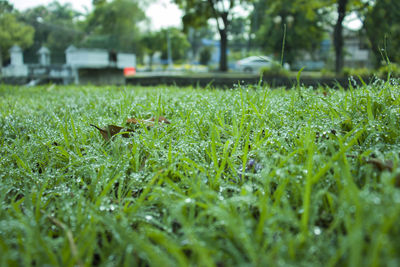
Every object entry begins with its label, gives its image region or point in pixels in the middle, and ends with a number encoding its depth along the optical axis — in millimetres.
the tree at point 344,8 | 9375
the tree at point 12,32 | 18828
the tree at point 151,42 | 42956
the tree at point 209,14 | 13641
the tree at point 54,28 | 24359
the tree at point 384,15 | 9938
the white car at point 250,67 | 24477
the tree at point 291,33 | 22200
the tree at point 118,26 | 41188
